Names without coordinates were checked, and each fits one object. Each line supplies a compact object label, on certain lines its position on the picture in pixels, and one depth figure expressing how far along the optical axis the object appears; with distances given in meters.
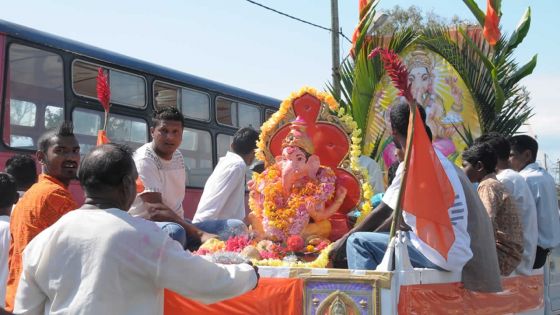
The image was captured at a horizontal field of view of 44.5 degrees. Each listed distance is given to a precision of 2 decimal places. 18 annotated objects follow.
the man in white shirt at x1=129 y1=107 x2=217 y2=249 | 4.84
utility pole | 16.02
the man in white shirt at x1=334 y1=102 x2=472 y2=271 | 3.96
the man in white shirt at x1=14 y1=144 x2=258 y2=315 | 2.46
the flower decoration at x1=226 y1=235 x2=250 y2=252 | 4.78
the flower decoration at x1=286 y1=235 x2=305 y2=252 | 5.03
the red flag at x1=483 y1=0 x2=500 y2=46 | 8.38
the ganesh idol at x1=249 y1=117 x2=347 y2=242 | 5.16
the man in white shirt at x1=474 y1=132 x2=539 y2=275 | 5.39
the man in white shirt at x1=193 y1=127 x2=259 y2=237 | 5.30
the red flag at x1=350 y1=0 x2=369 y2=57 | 8.72
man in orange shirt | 3.38
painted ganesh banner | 8.39
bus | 7.66
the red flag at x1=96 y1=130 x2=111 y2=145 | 5.32
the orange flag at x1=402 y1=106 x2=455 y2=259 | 3.73
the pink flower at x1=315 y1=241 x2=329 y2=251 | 5.02
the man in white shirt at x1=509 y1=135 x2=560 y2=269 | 5.91
